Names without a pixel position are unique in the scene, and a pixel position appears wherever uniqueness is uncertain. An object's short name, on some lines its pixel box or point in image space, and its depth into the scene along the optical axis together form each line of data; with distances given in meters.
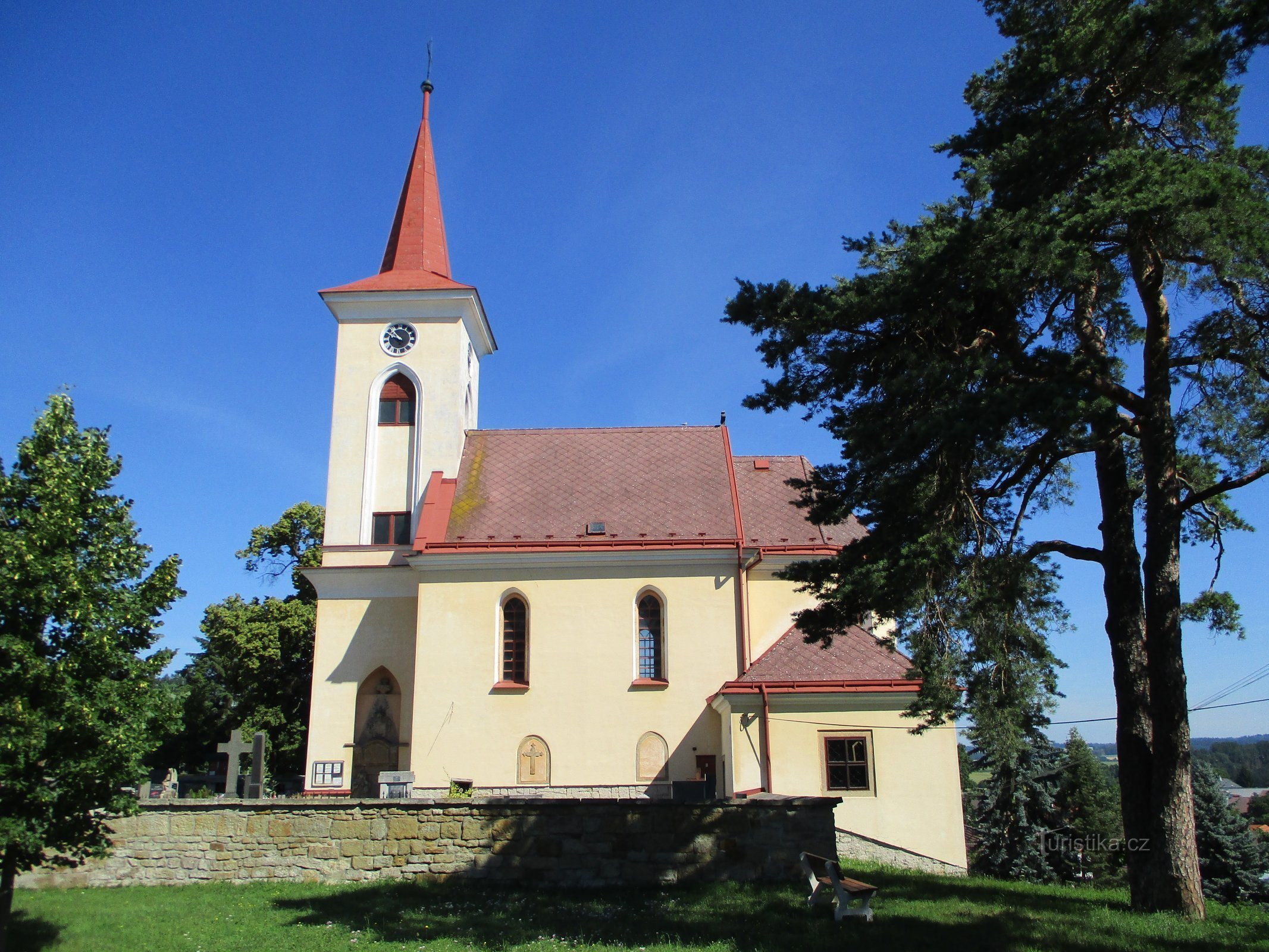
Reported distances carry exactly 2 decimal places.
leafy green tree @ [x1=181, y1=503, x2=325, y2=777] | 33.47
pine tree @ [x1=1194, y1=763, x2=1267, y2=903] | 29.81
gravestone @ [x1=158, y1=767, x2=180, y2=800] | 20.55
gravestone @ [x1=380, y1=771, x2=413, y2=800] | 18.08
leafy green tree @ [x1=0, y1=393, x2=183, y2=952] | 10.37
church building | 20.45
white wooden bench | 10.69
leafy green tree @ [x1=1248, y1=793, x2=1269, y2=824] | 60.62
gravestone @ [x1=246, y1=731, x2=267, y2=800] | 20.00
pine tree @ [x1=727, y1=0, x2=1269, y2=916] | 9.37
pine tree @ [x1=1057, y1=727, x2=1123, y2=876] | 32.50
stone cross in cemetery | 19.83
